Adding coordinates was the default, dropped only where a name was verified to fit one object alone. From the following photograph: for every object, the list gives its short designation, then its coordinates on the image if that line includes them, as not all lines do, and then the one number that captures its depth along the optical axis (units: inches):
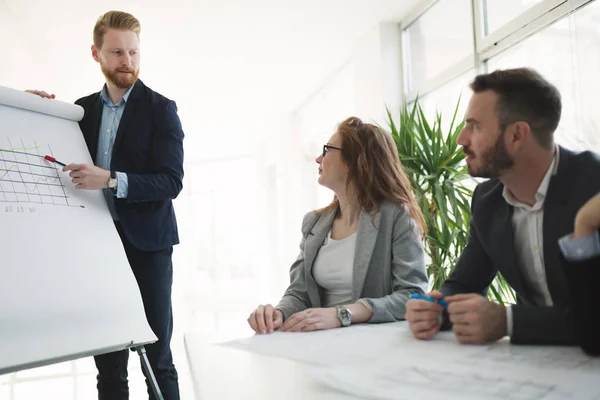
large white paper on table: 25.4
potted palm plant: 120.3
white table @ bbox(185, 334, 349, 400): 26.6
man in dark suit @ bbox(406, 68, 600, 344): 41.6
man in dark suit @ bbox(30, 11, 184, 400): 79.8
